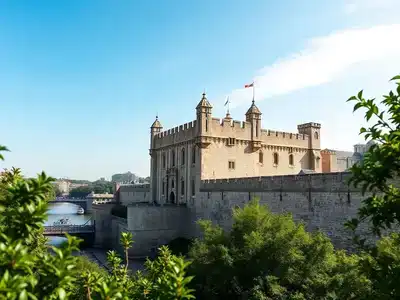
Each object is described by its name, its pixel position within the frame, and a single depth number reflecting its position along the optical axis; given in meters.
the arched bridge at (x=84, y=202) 107.20
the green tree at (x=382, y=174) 5.00
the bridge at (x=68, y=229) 42.62
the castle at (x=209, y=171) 30.06
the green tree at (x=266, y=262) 14.73
